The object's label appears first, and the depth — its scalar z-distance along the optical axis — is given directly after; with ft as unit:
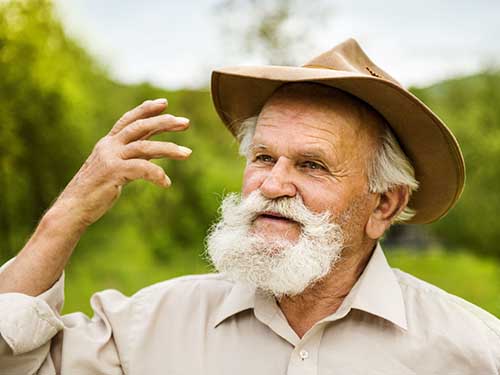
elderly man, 8.02
